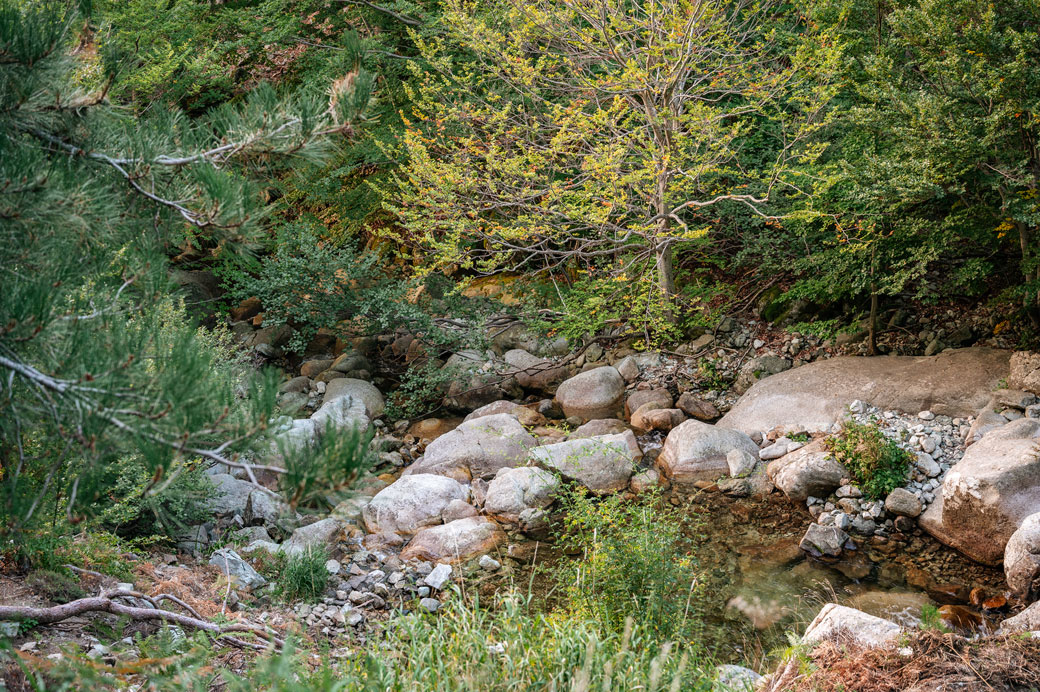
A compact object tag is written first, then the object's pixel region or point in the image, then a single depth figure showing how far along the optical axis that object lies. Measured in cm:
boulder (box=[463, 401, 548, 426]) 800
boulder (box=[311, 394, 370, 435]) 745
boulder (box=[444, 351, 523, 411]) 855
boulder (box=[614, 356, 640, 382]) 867
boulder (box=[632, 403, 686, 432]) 761
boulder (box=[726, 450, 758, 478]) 634
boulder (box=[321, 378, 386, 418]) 856
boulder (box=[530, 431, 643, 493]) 620
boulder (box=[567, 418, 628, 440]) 736
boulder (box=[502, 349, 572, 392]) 903
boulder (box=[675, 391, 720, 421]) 787
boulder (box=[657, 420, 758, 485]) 653
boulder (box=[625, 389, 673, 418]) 797
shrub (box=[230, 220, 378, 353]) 850
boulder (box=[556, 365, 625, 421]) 823
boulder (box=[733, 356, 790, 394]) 802
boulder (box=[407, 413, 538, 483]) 679
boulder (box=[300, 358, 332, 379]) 984
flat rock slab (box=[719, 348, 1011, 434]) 642
